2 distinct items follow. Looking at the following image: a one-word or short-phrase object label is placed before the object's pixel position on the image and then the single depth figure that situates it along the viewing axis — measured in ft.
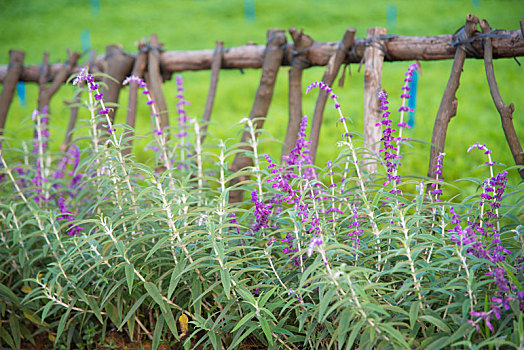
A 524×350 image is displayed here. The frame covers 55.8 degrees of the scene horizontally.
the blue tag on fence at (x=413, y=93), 12.96
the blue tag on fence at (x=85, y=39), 39.11
